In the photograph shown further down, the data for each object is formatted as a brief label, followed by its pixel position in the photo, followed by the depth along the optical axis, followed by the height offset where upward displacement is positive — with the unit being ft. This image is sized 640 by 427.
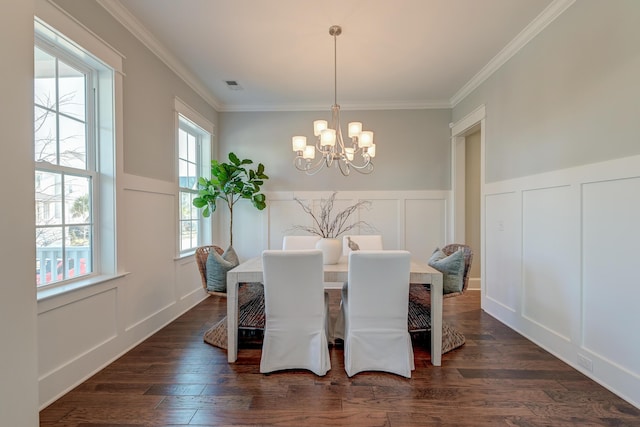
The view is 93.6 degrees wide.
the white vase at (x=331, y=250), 9.05 -1.15
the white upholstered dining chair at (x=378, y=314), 7.07 -2.48
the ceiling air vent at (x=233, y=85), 12.74 +5.53
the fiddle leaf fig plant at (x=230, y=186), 13.19 +1.20
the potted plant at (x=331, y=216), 15.19 -0.21
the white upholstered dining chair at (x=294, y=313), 7.12 -2.48
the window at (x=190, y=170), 12.30 +1.87
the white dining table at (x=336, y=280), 7.75 -2.12
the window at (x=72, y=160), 6.48 +1.25
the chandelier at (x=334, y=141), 8.52 +2.08
